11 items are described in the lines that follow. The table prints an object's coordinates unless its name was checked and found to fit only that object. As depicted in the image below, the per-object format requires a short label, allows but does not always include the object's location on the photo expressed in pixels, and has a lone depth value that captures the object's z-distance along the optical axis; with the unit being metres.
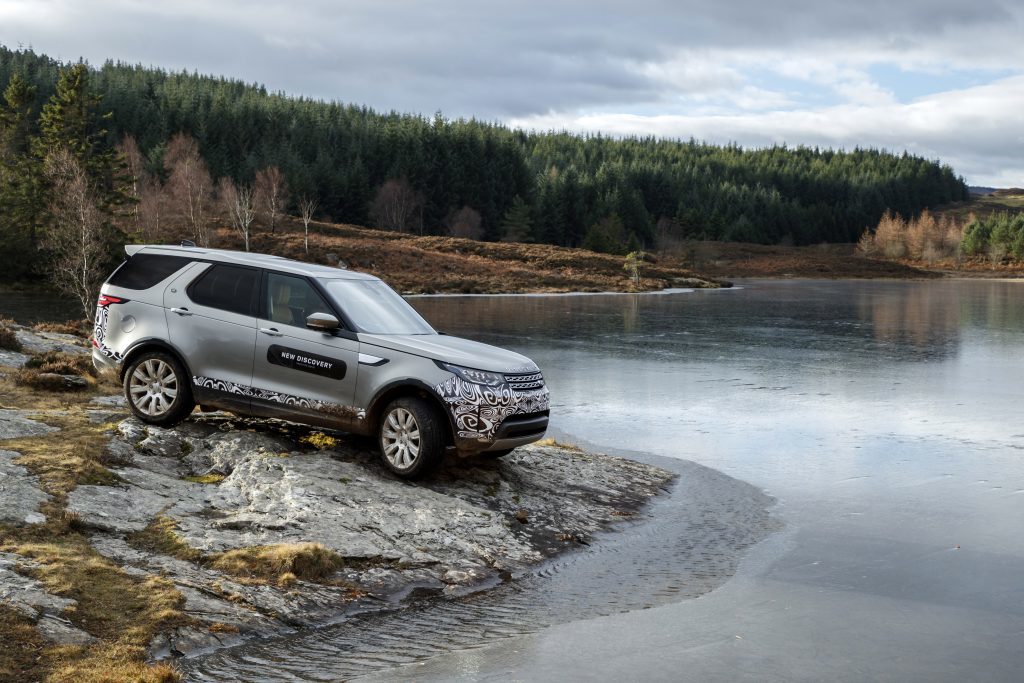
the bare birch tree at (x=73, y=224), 35.61
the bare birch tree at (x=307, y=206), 89.59
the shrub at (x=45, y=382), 13.09
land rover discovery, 9.27
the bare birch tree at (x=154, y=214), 74.38
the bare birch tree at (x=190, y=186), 78.12
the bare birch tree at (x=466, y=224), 125.12
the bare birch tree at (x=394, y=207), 121.81
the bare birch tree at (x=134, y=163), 86.89
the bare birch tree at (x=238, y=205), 80.21
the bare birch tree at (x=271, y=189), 101.06
